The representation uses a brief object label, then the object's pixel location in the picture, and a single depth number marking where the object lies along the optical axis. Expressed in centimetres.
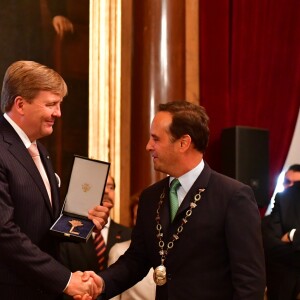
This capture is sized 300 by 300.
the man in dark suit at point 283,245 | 436
